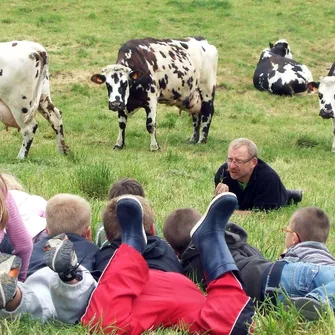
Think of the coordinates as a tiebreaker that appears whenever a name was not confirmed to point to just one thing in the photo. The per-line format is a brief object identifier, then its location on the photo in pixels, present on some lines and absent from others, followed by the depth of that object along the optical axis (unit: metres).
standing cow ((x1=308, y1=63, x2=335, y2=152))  14.70
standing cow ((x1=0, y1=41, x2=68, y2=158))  11.42
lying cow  21.59
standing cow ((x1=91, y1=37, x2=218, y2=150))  13.59
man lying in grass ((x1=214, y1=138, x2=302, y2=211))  7.25
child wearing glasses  4.21
